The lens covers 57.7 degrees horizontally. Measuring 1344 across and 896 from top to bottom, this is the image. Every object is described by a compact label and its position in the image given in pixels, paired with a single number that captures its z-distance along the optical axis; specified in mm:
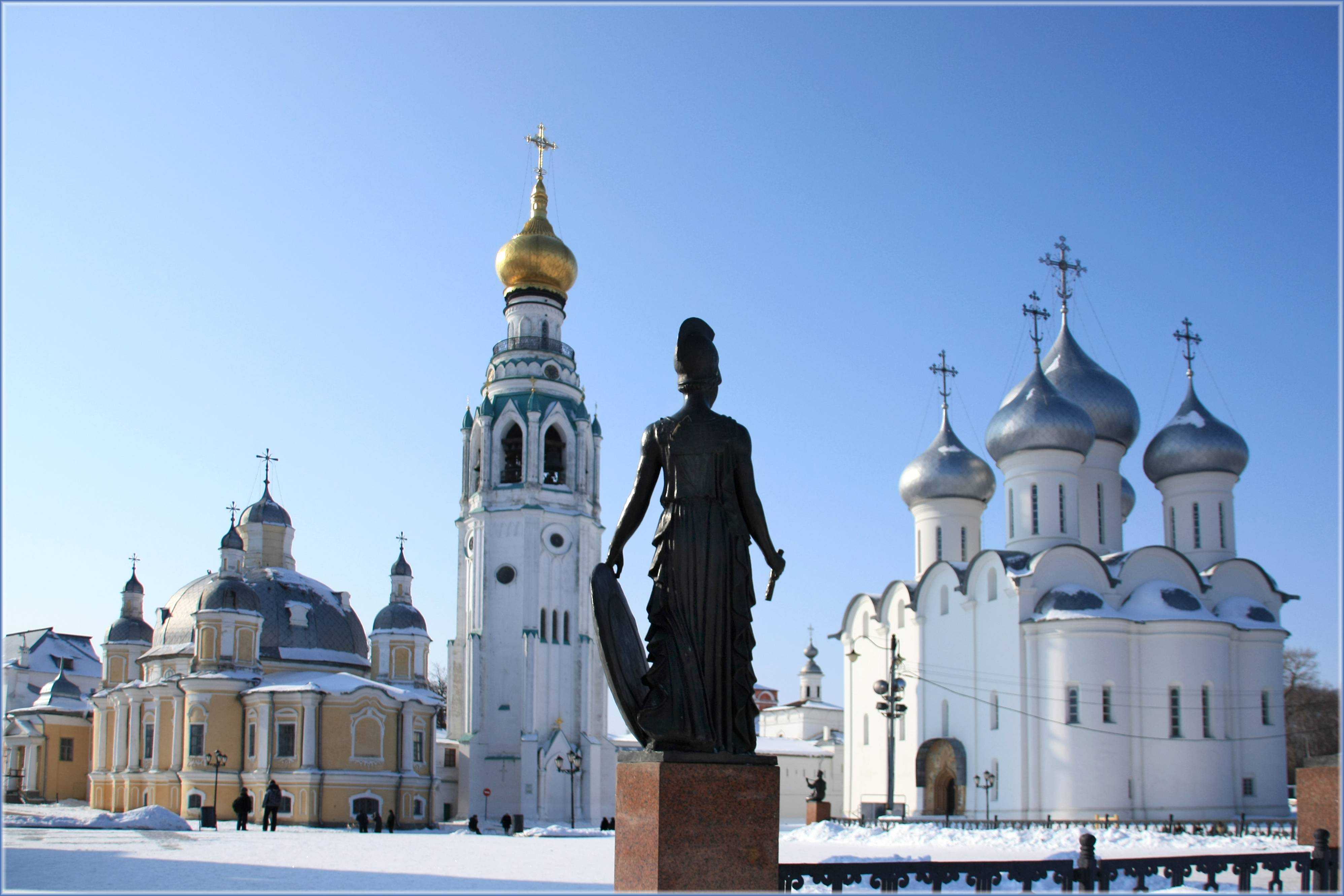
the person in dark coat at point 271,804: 27094
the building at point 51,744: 53344
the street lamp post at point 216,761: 35969
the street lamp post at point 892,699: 26344
